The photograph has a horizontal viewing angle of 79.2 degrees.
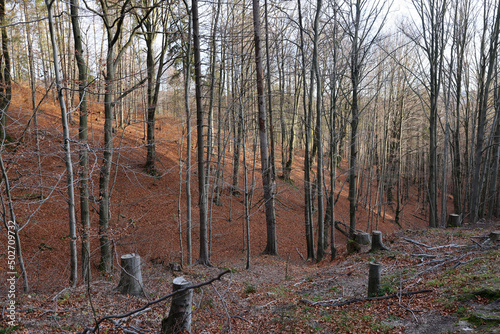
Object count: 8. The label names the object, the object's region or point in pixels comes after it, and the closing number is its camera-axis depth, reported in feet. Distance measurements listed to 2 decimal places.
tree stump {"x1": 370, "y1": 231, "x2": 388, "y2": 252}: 27.14
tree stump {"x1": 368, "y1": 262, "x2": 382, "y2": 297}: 16.96
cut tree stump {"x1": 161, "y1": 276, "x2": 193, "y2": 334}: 12.85
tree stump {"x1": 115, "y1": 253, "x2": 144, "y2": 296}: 17.58
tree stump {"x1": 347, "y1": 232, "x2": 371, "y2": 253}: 29.95
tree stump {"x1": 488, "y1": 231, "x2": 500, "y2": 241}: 22.70
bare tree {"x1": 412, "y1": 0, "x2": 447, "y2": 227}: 41.15
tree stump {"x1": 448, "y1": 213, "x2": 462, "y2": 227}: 36.06
